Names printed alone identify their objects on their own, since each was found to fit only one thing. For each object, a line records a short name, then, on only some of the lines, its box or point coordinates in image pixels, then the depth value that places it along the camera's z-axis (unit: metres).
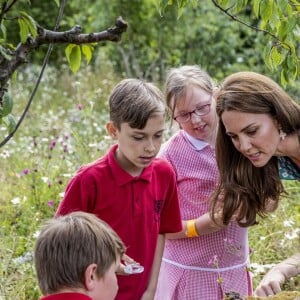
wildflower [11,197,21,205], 4.76
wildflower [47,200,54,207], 4.70
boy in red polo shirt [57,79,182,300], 3.00
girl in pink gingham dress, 3.53
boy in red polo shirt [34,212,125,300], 2.35
